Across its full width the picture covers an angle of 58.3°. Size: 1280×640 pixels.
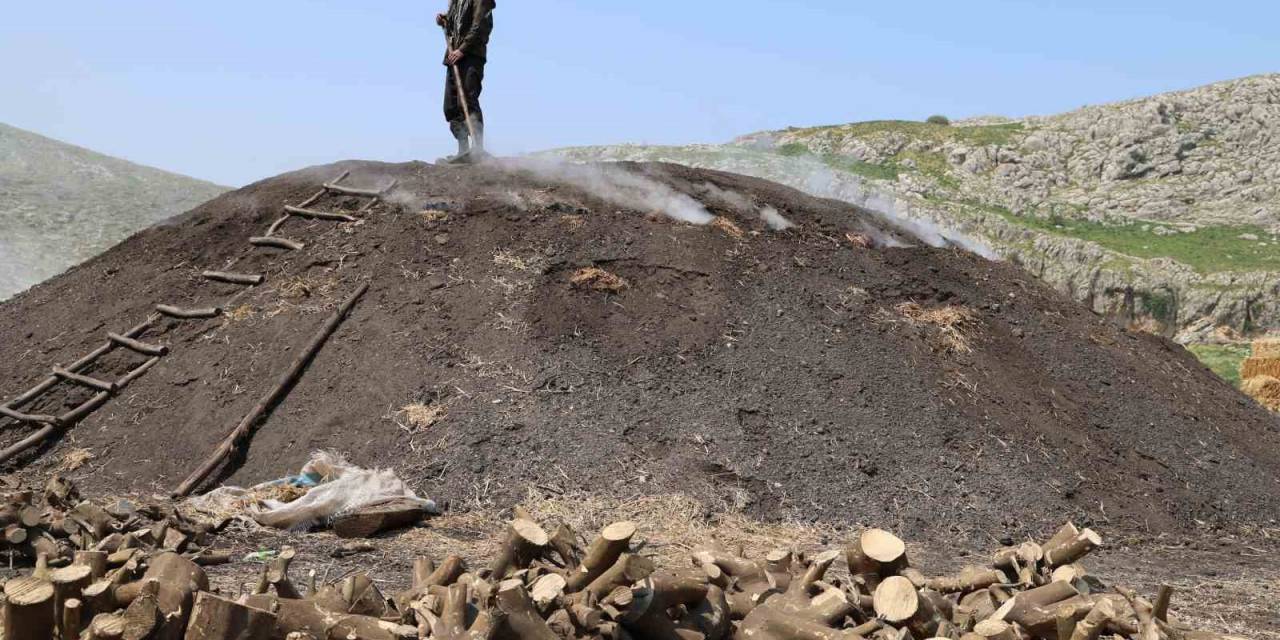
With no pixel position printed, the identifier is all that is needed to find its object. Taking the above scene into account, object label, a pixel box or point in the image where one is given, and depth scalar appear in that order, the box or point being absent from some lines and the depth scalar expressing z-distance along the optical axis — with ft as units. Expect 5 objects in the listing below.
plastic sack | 22.00
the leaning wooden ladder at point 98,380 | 28.43
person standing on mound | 37.58
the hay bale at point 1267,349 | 53.42
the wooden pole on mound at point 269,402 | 24.95
